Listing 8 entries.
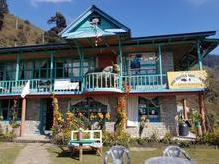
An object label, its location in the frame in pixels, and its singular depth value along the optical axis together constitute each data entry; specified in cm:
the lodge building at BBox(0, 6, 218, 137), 1048
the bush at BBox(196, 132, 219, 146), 871
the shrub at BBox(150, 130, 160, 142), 926
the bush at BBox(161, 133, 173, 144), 905
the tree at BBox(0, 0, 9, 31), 4165
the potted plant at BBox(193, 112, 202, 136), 994
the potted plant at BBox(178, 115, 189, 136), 1077
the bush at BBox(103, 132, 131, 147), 886
